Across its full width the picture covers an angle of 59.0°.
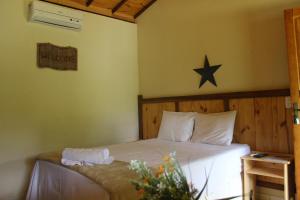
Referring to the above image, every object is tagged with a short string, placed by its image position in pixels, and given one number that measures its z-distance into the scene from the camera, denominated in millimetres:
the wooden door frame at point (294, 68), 2385
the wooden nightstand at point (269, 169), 2443
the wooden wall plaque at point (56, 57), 3314
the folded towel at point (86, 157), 2207
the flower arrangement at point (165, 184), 913
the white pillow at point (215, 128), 2949
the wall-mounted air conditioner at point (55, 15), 3186
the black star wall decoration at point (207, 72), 3379
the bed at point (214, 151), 2205
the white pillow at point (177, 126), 3340
